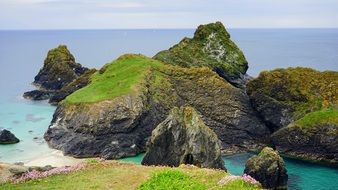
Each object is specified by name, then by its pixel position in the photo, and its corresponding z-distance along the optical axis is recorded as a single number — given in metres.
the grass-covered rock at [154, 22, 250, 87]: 89.75
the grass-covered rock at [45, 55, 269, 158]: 67.19
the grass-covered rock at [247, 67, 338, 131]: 72.50
